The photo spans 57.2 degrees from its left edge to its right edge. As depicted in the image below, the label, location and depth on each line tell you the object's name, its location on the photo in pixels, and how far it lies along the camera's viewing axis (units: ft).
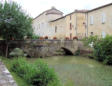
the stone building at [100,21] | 42.78
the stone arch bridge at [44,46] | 39.76
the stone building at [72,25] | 56.17
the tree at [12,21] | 32.34
